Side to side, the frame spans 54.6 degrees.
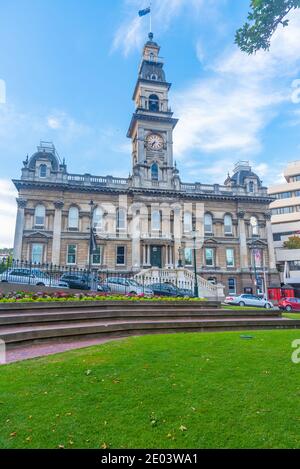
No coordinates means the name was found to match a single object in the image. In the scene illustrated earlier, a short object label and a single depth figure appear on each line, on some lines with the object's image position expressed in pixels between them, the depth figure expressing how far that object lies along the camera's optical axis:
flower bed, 12.54
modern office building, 49.68
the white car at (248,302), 28.69
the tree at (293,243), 51.28
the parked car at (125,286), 23.84
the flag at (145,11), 38.23
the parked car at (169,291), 24.52
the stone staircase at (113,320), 9.16
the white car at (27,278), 23.17
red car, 30.69
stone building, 36.69
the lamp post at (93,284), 22.52
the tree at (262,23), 6.42
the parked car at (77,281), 24.50
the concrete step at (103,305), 11.34
